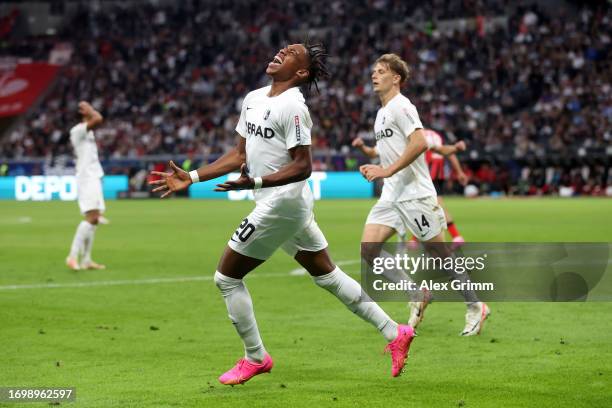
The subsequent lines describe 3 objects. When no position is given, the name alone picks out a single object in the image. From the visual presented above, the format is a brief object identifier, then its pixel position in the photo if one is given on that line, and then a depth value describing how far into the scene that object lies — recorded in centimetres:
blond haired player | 1827
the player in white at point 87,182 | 3008
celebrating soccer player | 1366
